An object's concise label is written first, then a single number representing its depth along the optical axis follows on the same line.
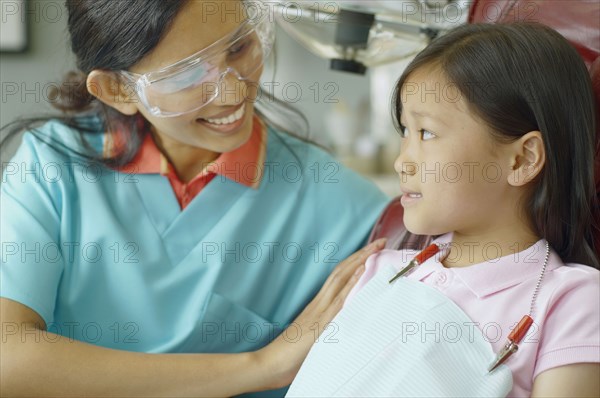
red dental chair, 1.18
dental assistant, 1.31
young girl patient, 1.04
